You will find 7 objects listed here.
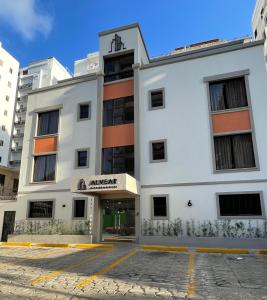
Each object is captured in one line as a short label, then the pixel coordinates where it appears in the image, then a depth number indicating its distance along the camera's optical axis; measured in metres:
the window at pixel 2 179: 29.58
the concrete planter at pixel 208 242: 13.71
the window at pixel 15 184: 31.71
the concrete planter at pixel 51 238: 16.67
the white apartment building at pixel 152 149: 15.18
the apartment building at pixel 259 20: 34.97
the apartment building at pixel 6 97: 50.47
